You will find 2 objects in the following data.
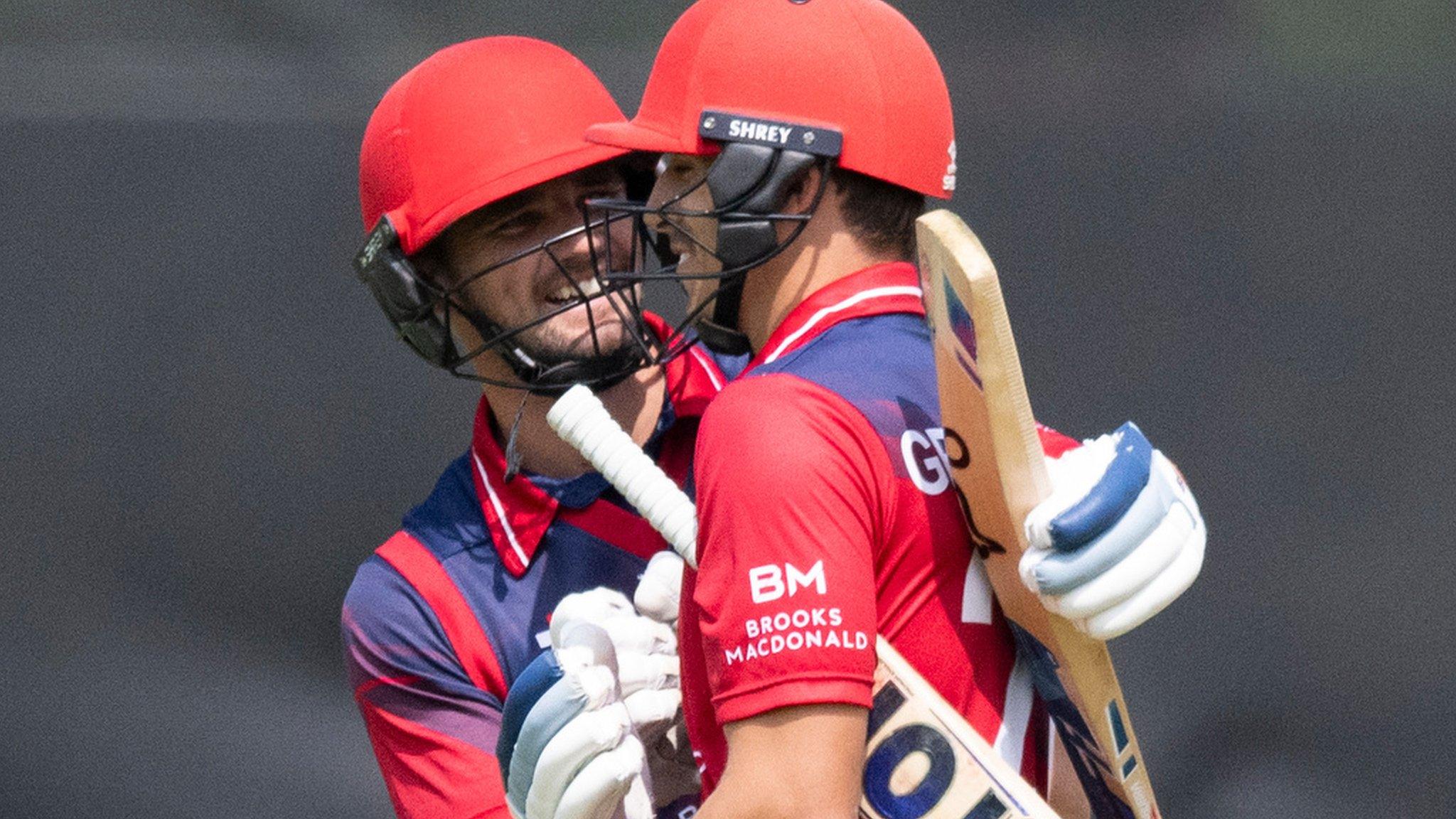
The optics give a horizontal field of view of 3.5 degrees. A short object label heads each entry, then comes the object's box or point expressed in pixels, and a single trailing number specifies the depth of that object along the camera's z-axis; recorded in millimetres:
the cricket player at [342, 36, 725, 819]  18487
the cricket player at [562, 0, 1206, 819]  17821
